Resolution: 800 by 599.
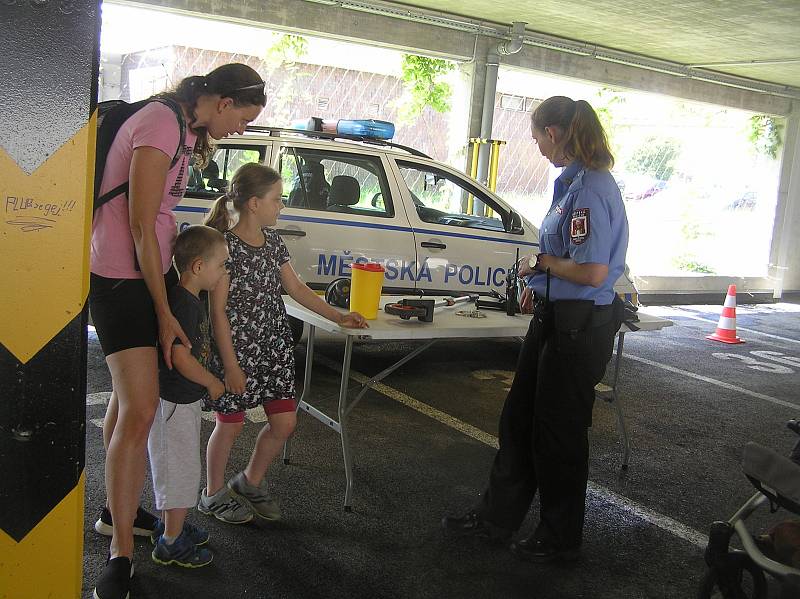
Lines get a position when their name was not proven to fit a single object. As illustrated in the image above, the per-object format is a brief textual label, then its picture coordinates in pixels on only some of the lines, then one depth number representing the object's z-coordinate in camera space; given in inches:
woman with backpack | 102.0
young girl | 128.4
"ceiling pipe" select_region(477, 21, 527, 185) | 390.6
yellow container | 150.0
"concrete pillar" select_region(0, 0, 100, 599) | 64.4
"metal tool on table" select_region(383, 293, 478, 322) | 155.0
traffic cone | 362.0
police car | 241.9
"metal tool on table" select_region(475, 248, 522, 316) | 174.7
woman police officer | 125.6
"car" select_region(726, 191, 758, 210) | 581.9
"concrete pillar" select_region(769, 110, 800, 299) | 565.9
